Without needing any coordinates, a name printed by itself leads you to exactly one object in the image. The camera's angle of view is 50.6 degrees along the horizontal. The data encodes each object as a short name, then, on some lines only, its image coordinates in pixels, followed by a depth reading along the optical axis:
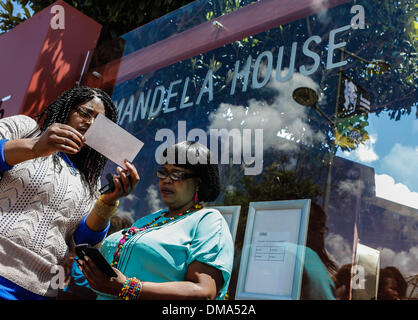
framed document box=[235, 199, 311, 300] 1.96
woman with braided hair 1.51
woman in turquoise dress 1.47
